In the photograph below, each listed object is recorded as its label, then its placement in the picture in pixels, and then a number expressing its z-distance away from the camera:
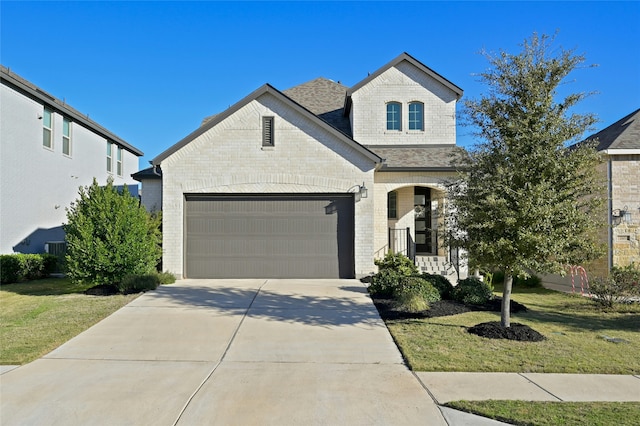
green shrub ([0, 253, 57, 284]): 14.32
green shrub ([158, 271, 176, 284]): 12.40
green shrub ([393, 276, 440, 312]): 9.38
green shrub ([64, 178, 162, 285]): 11.04
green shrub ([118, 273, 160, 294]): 11.14
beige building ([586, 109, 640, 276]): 14.03
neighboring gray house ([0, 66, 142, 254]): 15.41
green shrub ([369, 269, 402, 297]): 10.97
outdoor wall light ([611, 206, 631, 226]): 13.89
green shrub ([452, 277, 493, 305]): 10.30
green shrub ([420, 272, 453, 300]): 10.90
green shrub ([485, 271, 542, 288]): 15.50
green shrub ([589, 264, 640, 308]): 10.48
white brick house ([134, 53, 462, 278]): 13.61
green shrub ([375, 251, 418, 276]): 12.03
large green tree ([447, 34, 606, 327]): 7.13
